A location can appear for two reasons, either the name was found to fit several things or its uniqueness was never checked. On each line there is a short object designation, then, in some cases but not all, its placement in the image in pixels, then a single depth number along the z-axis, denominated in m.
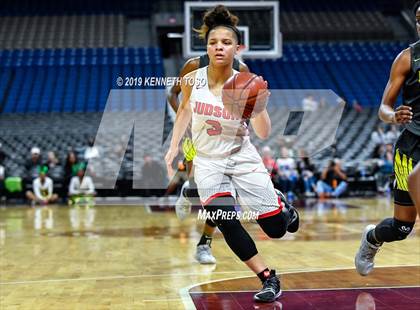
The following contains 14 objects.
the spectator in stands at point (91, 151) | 17.41
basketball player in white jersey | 4.98
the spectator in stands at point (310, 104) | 20.55
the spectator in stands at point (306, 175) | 18.00
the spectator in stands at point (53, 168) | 17.66
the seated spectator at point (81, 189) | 16.80
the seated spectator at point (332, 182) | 17.62
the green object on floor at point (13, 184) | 17.34
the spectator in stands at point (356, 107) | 21.88
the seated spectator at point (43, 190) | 17.02
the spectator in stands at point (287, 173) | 17.38
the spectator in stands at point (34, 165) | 17.47
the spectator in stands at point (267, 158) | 15.73
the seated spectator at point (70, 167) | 16.97
